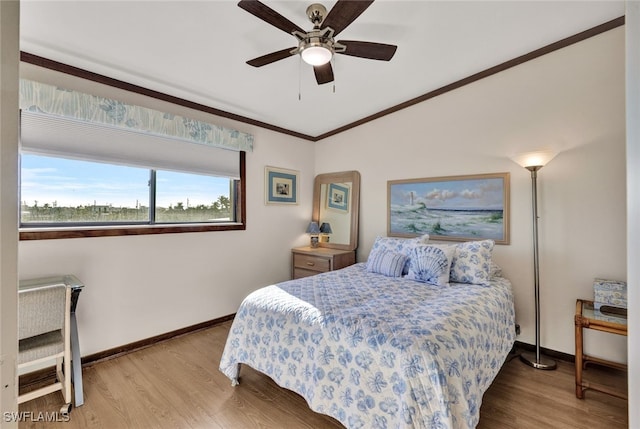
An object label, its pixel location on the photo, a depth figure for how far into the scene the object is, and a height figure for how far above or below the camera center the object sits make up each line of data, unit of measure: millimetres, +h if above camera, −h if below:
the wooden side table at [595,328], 1920 -780
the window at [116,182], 2225 +338
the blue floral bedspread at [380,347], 1372 -751
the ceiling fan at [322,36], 1507 +1099
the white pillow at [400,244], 2871 -292
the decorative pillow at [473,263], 2504 -420
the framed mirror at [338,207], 3951 +150
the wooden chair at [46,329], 1691 -698
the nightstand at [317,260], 3599 -566
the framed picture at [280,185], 3842 +443
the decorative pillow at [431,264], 2510 -430
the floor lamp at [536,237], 2450 -183
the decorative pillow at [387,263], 2775 -462
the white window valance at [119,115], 2109 +901
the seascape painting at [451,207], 2875 +104
